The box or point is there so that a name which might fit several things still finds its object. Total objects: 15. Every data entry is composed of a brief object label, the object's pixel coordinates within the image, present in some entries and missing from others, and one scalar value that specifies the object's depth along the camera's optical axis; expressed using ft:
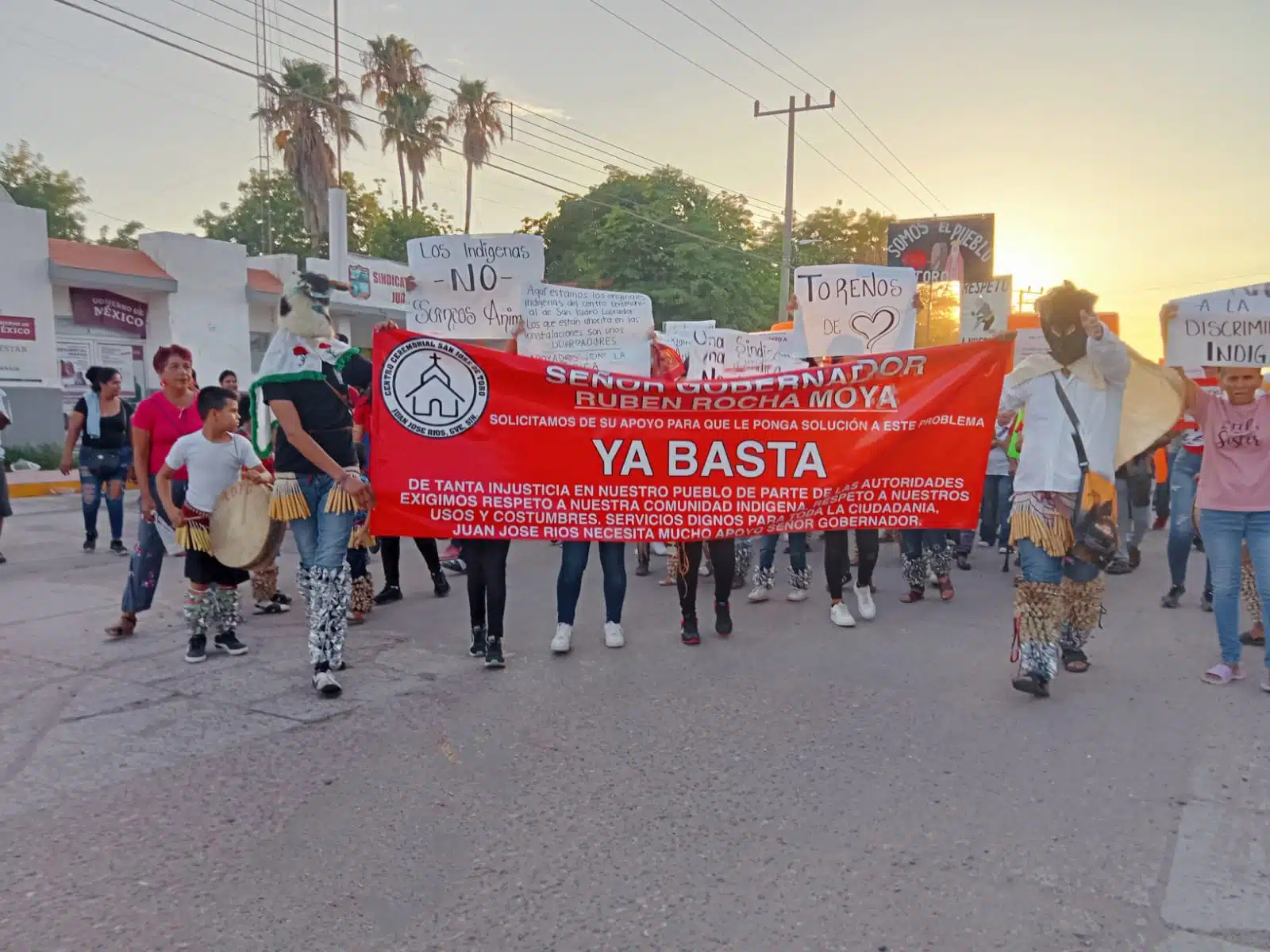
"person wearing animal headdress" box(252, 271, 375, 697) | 16.52
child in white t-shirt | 19.20
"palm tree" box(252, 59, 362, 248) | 108.37
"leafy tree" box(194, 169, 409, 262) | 152.97
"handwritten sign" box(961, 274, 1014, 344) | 43.50
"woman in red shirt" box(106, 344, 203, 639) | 20.58
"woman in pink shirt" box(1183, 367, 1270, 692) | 17.54
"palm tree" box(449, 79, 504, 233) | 138.41
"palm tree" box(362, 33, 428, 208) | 127.54
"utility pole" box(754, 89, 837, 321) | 108.37
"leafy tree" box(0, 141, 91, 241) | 139.33
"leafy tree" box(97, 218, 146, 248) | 149.79
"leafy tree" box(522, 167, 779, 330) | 114.83
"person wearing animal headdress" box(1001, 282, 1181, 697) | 16.57
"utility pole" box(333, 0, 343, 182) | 106.34
